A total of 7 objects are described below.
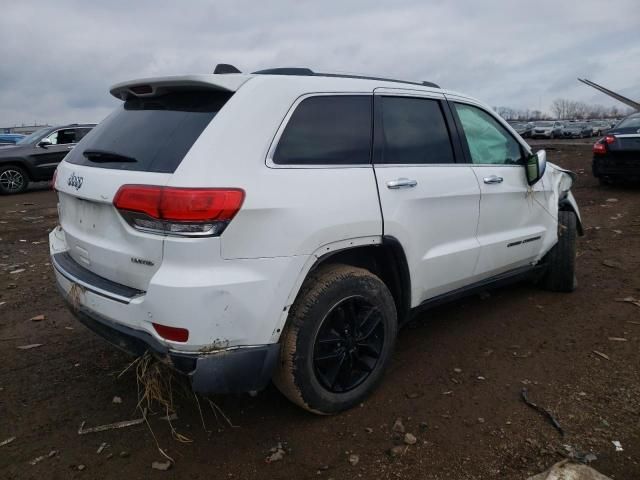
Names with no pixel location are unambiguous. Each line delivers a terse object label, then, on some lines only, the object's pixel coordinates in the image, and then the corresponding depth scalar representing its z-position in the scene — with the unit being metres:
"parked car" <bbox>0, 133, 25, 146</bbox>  19.54
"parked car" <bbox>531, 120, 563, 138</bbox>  43.84
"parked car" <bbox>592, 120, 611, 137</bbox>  50.30
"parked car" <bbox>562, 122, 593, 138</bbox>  44.84
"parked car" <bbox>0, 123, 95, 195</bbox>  12.23
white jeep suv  2.28
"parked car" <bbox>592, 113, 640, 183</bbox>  9.77
